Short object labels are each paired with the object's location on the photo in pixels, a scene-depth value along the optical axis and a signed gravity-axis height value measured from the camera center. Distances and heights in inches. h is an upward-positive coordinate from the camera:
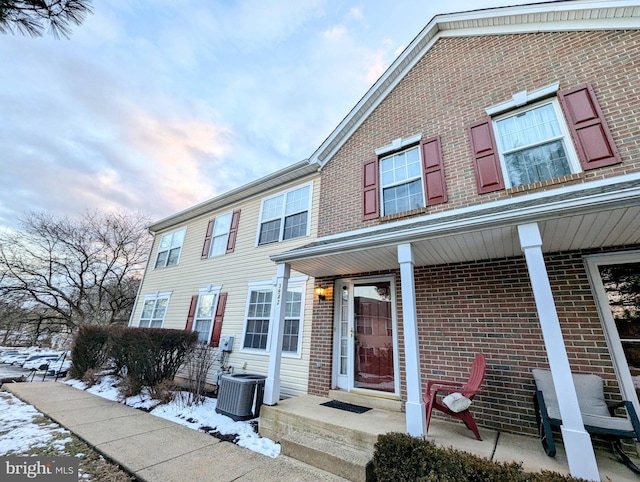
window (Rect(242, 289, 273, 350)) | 273.3 +11.4
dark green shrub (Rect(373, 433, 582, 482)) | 84.7 -42.1
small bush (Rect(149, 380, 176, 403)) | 231.5 -57.7
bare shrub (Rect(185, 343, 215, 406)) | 232.0 -39.9
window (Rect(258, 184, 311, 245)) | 290.2 +129.9
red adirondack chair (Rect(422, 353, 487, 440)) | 125.4 -23.5
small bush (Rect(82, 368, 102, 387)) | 298.5 -62.8
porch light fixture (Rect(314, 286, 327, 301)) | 233.0 +35.1
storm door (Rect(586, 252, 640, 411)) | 125.9 +20.9
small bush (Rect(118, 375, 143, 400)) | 250.4 -59.5
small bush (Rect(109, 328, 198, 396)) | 255.6 -26.7
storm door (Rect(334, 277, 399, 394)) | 195.6 +0.1
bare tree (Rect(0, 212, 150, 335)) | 590.2 +126.6
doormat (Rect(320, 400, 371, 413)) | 168.8 -45.9
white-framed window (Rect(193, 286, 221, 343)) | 320.5 +18.9
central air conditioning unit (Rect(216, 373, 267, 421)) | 192.9 -48.8
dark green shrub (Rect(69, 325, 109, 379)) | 339.3 -38.7
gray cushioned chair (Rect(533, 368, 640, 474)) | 104.6 -27.3
